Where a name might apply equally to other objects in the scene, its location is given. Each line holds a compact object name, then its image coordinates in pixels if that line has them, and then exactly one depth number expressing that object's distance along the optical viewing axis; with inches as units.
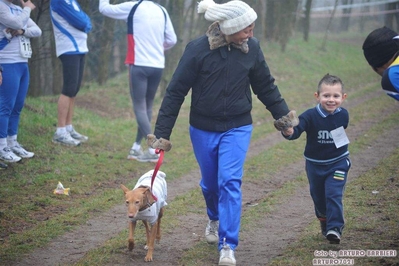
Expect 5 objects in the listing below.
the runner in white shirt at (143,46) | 717.9
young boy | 429.4
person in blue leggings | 654.5
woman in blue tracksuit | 405.7
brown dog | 404.5
